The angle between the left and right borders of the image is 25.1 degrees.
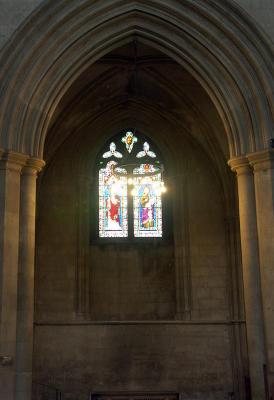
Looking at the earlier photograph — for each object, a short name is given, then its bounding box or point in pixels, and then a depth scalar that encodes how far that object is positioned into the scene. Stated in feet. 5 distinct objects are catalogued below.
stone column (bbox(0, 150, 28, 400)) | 33.81
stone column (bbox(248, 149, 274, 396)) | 35.00
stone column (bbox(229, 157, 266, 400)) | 35.17
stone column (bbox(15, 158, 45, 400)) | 34.47
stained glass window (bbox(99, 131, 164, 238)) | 55.26
